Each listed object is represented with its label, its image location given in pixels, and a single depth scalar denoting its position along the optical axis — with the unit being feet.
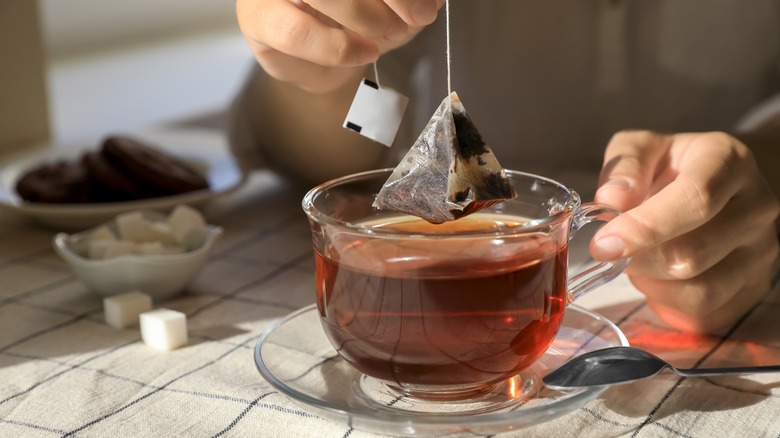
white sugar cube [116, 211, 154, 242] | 3.74
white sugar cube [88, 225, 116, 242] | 3.68
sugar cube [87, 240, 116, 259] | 3.54
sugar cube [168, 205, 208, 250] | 3.76
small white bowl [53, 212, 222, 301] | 3.43
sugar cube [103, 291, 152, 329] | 3.23
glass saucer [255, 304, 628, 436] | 2.12
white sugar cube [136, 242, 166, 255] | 3.57
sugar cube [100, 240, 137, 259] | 3.51
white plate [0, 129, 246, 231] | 4.23
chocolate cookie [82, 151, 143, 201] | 4.48
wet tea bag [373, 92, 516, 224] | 2.37
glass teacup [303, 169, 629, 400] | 2.23
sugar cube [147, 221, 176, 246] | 3.77
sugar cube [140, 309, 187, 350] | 3.01
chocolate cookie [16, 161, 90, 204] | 4.45
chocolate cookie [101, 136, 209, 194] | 4.56
